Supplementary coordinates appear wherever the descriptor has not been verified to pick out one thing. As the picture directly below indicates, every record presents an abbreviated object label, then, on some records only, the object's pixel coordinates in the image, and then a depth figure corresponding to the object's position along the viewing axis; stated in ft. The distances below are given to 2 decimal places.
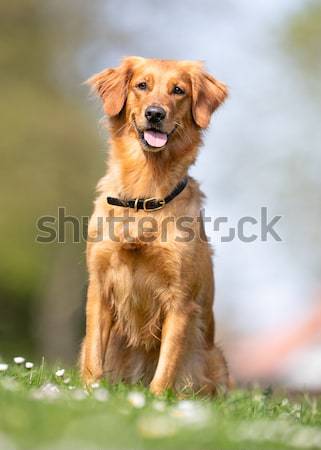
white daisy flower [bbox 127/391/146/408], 28.32
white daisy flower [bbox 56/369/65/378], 37.86
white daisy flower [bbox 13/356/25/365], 39.96
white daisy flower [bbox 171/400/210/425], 24.98
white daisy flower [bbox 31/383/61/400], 27.58
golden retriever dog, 40.01
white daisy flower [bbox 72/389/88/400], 28.64
